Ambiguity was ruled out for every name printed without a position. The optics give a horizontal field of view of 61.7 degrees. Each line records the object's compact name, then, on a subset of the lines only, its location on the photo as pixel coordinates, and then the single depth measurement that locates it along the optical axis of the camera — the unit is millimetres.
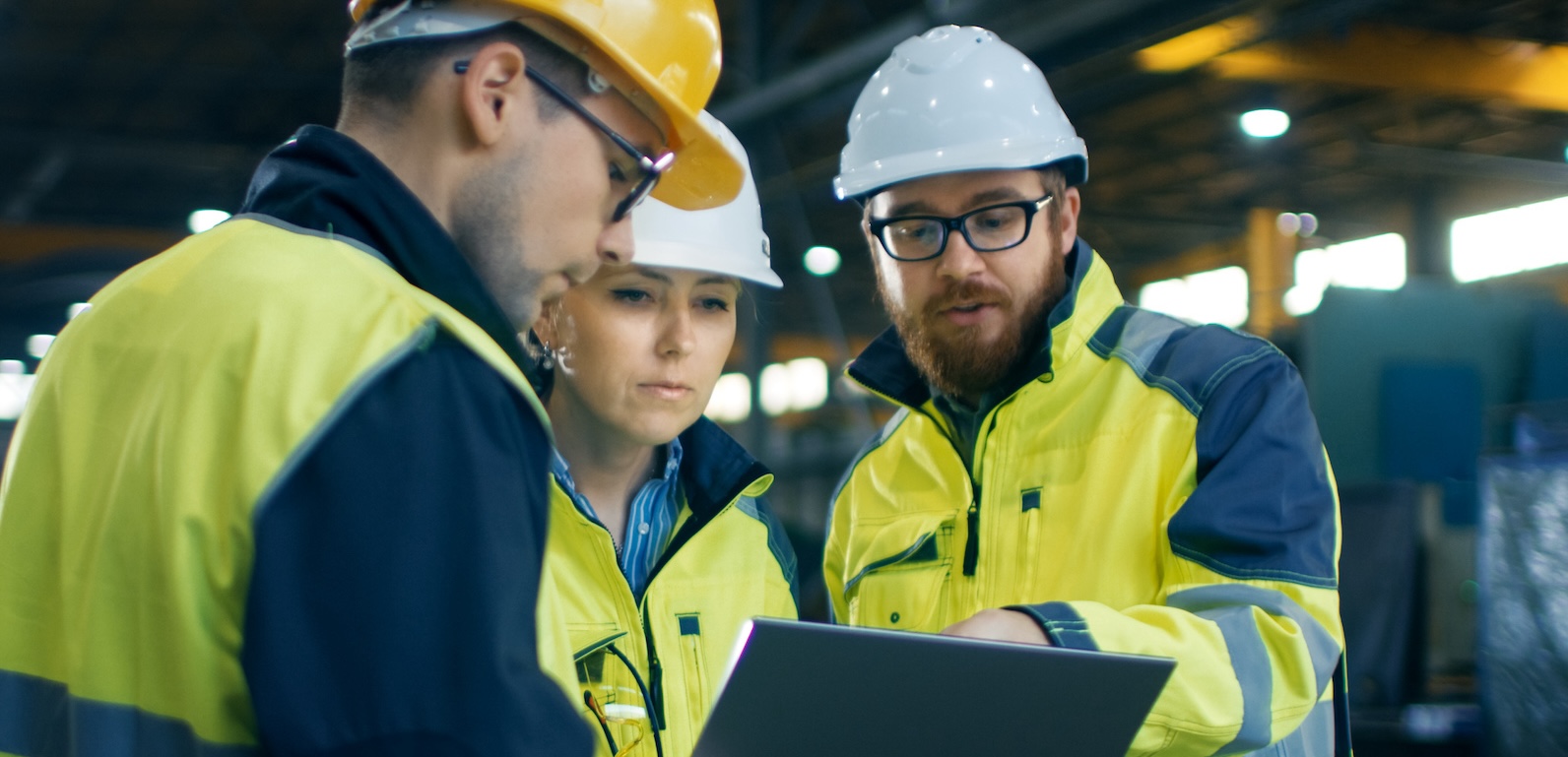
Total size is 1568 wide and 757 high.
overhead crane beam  10961
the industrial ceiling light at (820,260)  14680
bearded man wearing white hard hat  1783
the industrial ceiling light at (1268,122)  10752
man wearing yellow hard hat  929
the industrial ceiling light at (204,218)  15148
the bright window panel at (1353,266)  17719
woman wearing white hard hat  2037
